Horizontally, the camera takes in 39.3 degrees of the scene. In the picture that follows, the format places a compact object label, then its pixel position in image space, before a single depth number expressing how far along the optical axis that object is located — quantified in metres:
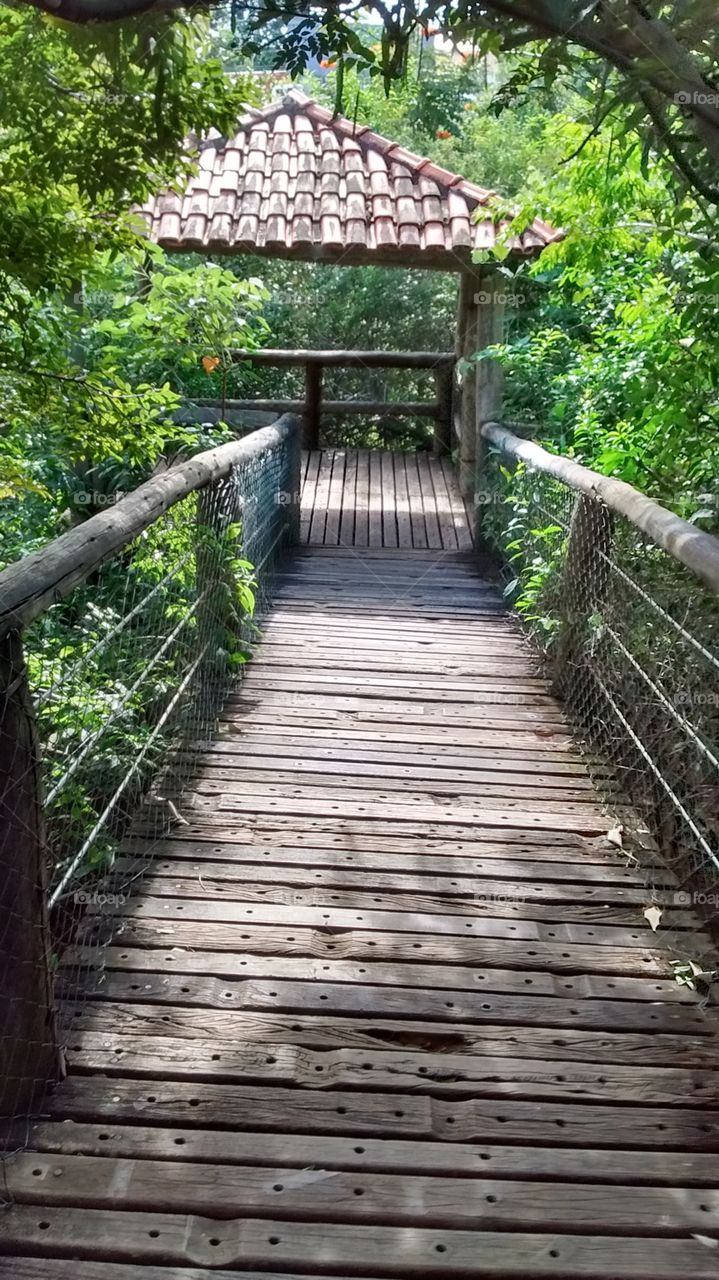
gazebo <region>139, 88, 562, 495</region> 7.38
